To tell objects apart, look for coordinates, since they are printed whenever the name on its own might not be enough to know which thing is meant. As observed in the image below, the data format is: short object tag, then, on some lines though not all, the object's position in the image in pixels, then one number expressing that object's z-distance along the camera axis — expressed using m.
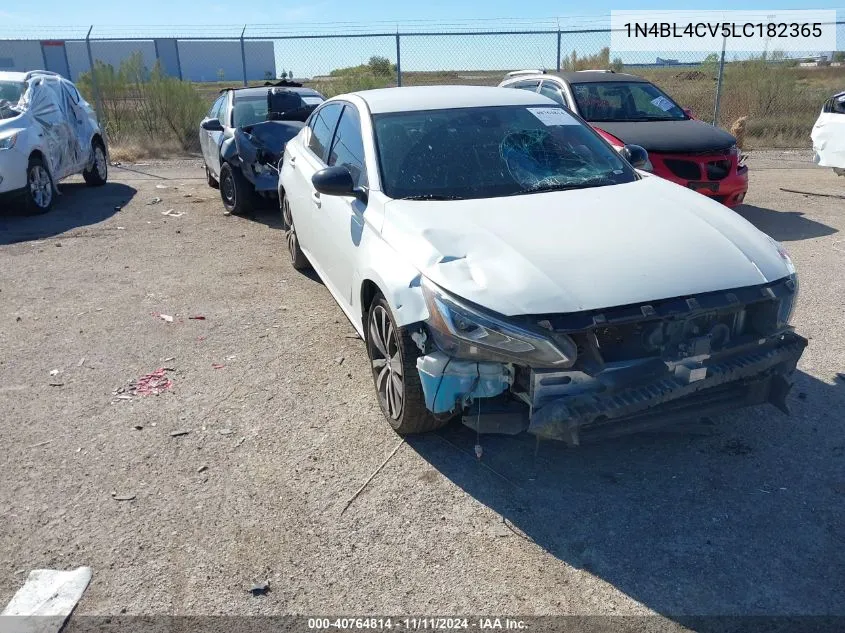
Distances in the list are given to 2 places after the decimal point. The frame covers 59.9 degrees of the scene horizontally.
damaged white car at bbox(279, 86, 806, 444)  3.12
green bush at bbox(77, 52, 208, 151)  16.69
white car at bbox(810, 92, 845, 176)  9.52
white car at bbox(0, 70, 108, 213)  9.25
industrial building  16.78
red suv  8.05
